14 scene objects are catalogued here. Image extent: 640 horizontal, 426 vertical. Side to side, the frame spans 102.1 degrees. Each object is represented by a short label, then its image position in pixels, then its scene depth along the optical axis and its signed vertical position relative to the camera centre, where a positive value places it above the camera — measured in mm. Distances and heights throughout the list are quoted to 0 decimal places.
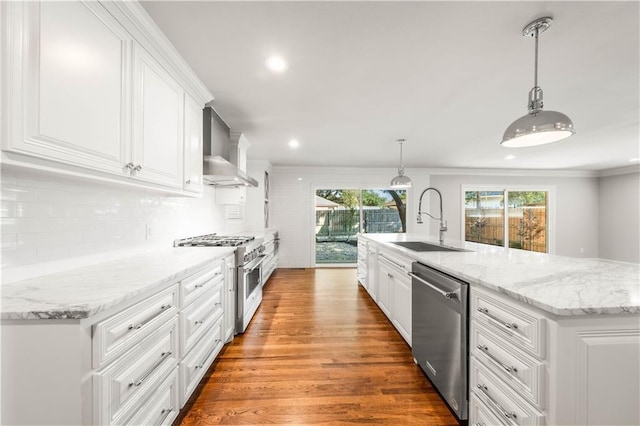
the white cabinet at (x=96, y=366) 869 -569
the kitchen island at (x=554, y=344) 968 -524
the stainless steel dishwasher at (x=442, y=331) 1467 -760
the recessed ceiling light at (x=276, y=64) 1837 +1109
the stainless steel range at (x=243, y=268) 2582 -571
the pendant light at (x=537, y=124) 1415 +514
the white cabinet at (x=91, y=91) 930 +576
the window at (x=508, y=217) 6750 -51
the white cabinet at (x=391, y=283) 2346 -769
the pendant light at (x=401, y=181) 3977 +521
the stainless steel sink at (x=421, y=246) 2667 -348
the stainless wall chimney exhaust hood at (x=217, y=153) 2674 +681
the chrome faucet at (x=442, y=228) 2843 -144
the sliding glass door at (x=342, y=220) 6320 -131
